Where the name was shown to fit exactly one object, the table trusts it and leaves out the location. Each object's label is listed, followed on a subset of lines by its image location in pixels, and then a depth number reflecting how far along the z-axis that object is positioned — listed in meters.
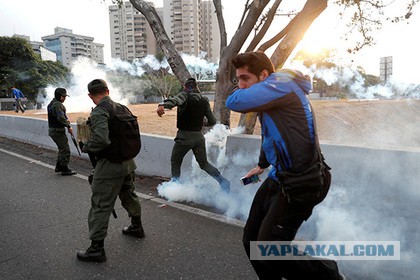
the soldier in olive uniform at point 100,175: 3.17
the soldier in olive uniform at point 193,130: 4.76
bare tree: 6.49
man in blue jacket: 2.03
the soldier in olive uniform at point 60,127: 6.82
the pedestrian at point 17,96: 21.56
